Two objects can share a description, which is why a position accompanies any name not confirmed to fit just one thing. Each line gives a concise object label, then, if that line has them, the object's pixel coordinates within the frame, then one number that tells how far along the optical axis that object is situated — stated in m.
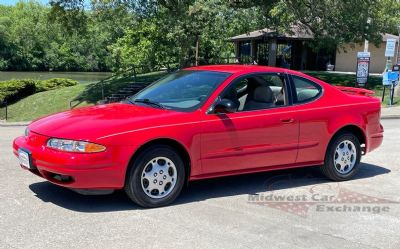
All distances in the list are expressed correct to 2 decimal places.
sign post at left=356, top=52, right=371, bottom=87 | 21.94
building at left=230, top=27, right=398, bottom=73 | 41.34
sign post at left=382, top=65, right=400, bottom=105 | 19.91
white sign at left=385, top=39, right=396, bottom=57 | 19.89
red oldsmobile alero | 5.20
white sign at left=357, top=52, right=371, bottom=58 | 21.74
